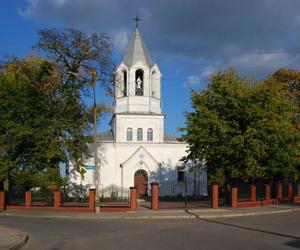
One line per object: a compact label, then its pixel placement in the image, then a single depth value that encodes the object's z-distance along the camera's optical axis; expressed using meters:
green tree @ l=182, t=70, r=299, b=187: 33.12
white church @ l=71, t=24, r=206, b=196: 51.72
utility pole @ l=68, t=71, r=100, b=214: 29.25
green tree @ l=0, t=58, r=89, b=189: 33.69
